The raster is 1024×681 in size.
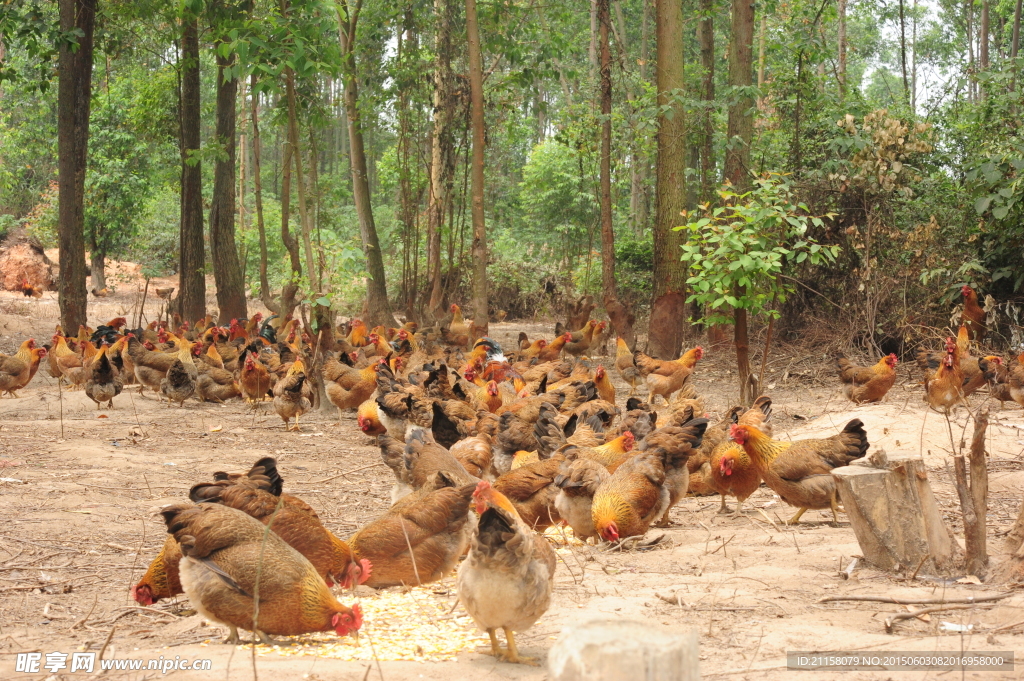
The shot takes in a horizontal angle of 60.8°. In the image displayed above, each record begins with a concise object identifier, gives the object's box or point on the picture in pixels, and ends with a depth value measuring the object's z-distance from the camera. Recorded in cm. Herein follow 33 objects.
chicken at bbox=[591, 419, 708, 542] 641
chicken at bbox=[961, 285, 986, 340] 1291
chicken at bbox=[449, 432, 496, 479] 802
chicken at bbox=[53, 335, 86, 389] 1352
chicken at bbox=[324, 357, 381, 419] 1165
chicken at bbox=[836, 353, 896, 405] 1123
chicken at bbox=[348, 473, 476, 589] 546
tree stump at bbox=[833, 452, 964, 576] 520
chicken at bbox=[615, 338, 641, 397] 1352
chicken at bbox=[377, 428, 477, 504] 682
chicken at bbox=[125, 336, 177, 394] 1323
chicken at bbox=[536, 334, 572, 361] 1482
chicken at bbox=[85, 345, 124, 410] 1212
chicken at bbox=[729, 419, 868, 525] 682
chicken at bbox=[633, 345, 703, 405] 1223
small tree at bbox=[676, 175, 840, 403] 968
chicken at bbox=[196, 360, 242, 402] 1291
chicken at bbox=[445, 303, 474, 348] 1734
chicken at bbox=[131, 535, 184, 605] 486
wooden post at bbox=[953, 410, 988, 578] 485
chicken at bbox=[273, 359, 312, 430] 1065
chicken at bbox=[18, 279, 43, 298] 2708
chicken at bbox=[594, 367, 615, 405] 1145
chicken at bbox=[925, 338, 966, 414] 1041
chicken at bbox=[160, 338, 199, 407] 1256
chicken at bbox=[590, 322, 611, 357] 1694
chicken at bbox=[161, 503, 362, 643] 441
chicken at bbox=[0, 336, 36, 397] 1302
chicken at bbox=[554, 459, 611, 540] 662
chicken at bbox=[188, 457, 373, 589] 514
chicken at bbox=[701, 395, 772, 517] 734
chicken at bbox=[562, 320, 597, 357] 1605
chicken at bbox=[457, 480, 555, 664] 425
